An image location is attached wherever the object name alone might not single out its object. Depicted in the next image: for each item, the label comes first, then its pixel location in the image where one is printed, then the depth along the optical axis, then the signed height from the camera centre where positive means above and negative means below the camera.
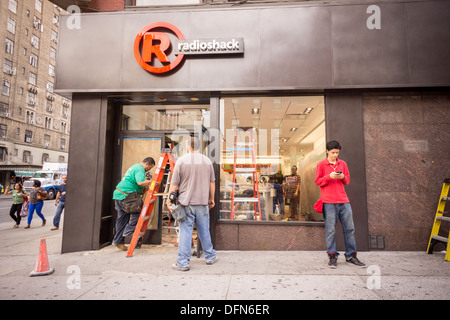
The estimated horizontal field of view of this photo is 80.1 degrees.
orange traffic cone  4.08 -1.37
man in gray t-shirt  4.48 -0.24
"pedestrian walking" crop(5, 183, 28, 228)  9.59 -0.90
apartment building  34.59 +11.94
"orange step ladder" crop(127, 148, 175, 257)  5.22 -0.41
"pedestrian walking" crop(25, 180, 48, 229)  9.58 -0.81
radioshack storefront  5.31 +1.87
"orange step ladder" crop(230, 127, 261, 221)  6.17 +0.19
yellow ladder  4.92 -0.64
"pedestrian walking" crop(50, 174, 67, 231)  8.73 -1.08
